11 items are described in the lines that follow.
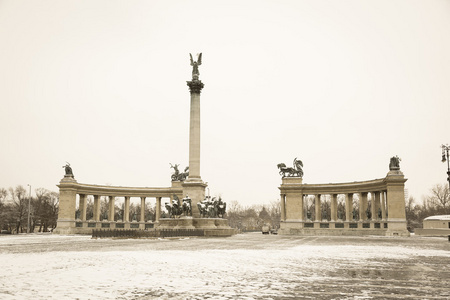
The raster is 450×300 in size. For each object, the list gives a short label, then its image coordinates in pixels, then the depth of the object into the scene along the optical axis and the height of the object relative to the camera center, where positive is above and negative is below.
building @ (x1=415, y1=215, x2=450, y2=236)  72.49 -4.41
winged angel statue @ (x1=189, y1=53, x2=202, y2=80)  58.87 +19.75
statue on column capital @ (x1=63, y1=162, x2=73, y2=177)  79.94 +6.35
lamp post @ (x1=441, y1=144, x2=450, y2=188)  42.71 +5.29
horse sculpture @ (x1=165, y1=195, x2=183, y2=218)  52.56 -0.69
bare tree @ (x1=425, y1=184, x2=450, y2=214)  116.99 +1.25
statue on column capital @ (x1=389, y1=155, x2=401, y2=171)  67.25 +6.45
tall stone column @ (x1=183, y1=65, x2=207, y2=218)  55.00 +6.49
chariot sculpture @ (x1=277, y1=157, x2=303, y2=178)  84.31 +6.79
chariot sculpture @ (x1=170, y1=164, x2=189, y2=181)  87.89 +6.08
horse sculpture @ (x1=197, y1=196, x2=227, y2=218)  52.47 -0.57
